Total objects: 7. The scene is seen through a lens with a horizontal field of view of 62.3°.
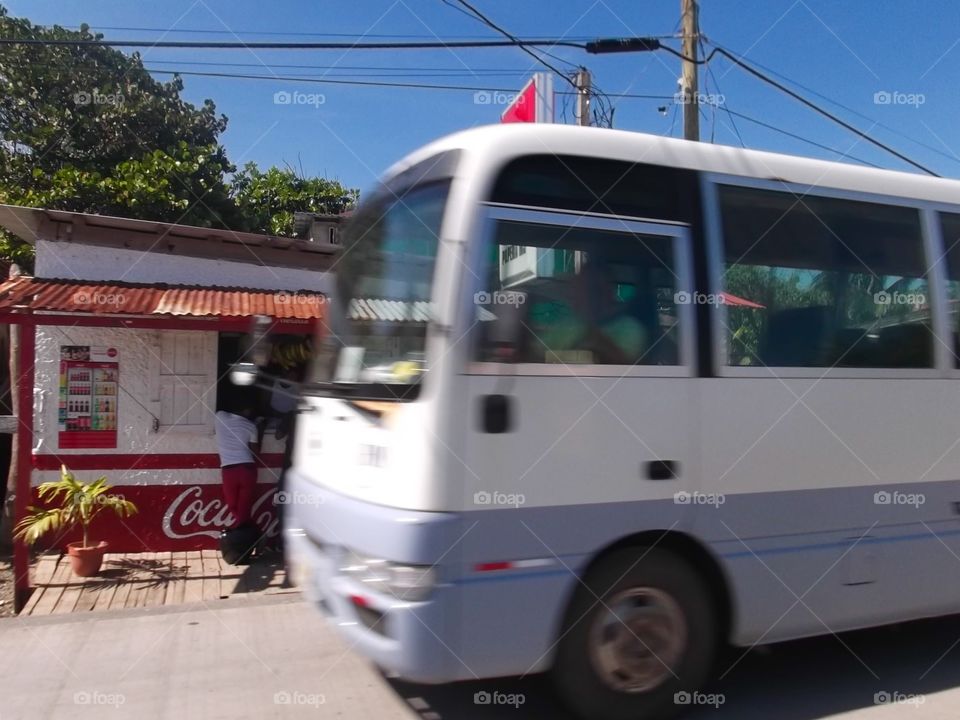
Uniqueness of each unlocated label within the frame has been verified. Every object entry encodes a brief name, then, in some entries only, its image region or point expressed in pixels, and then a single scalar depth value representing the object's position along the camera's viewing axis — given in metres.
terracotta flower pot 6.85
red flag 9.12
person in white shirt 7.35
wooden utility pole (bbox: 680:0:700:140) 10.20
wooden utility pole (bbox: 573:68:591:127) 11.51
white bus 3.54
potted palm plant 6.77
